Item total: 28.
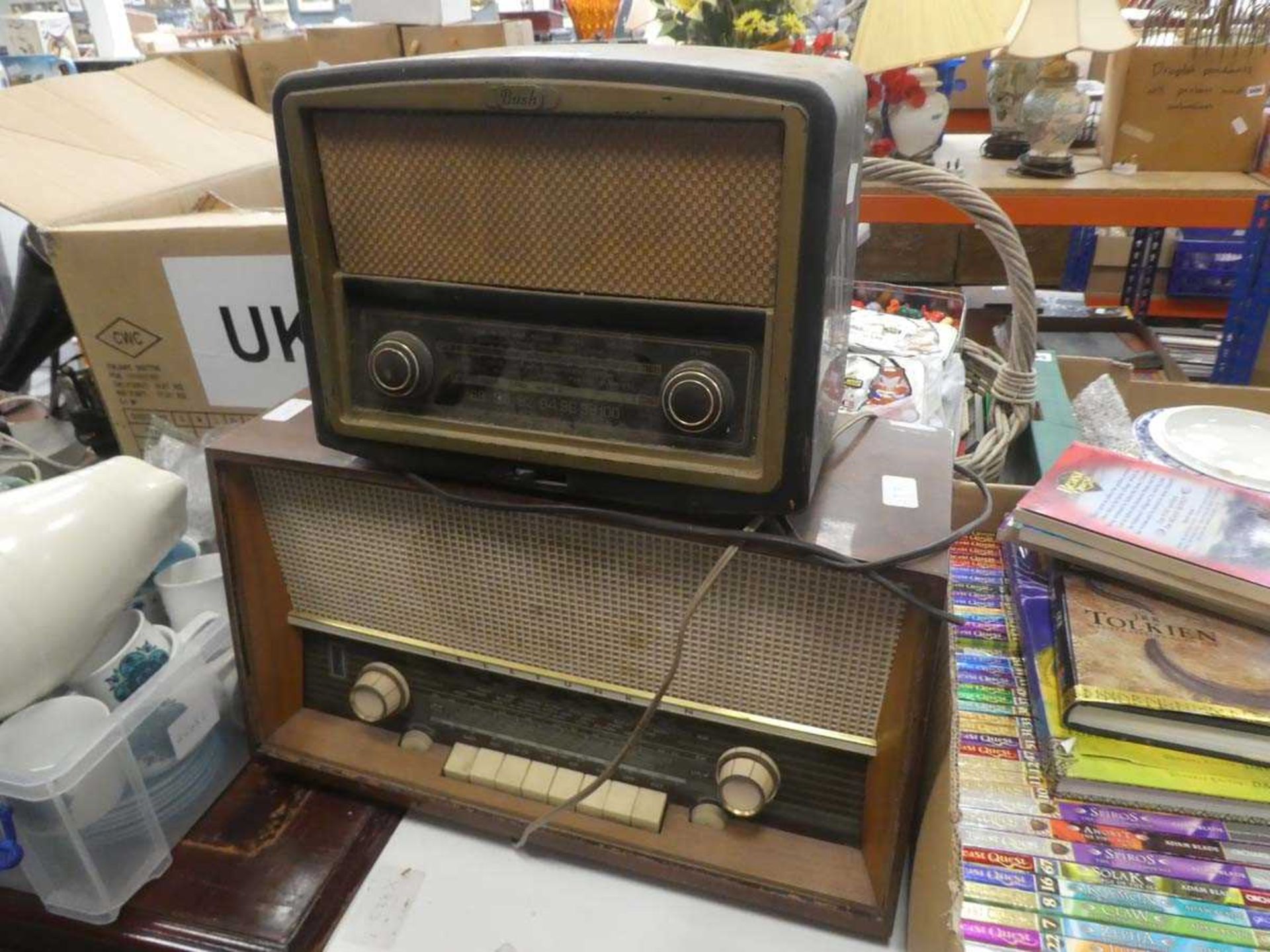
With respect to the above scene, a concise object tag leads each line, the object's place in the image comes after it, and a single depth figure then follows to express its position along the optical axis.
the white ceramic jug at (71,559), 0.55
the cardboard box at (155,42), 2.85
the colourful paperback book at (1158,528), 0.54
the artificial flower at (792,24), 1.45
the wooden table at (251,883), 0.58
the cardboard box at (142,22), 3.22
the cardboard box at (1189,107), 1.55
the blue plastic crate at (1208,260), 2.14
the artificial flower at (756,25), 1.45
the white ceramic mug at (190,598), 0.73
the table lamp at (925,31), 0.86
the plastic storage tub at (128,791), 0.55
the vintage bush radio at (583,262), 0.44
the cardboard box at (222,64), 1.58
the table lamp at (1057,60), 1.36
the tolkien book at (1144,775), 0.48
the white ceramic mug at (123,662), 0.62
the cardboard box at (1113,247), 2.31
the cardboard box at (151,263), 0.84
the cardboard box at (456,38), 1.58
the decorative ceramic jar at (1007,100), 1.68
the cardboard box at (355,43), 1.61
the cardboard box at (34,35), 2.31
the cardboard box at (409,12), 1.66
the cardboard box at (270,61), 1.59
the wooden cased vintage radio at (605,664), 0.53
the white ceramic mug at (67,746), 0.54
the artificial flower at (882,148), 1.62
